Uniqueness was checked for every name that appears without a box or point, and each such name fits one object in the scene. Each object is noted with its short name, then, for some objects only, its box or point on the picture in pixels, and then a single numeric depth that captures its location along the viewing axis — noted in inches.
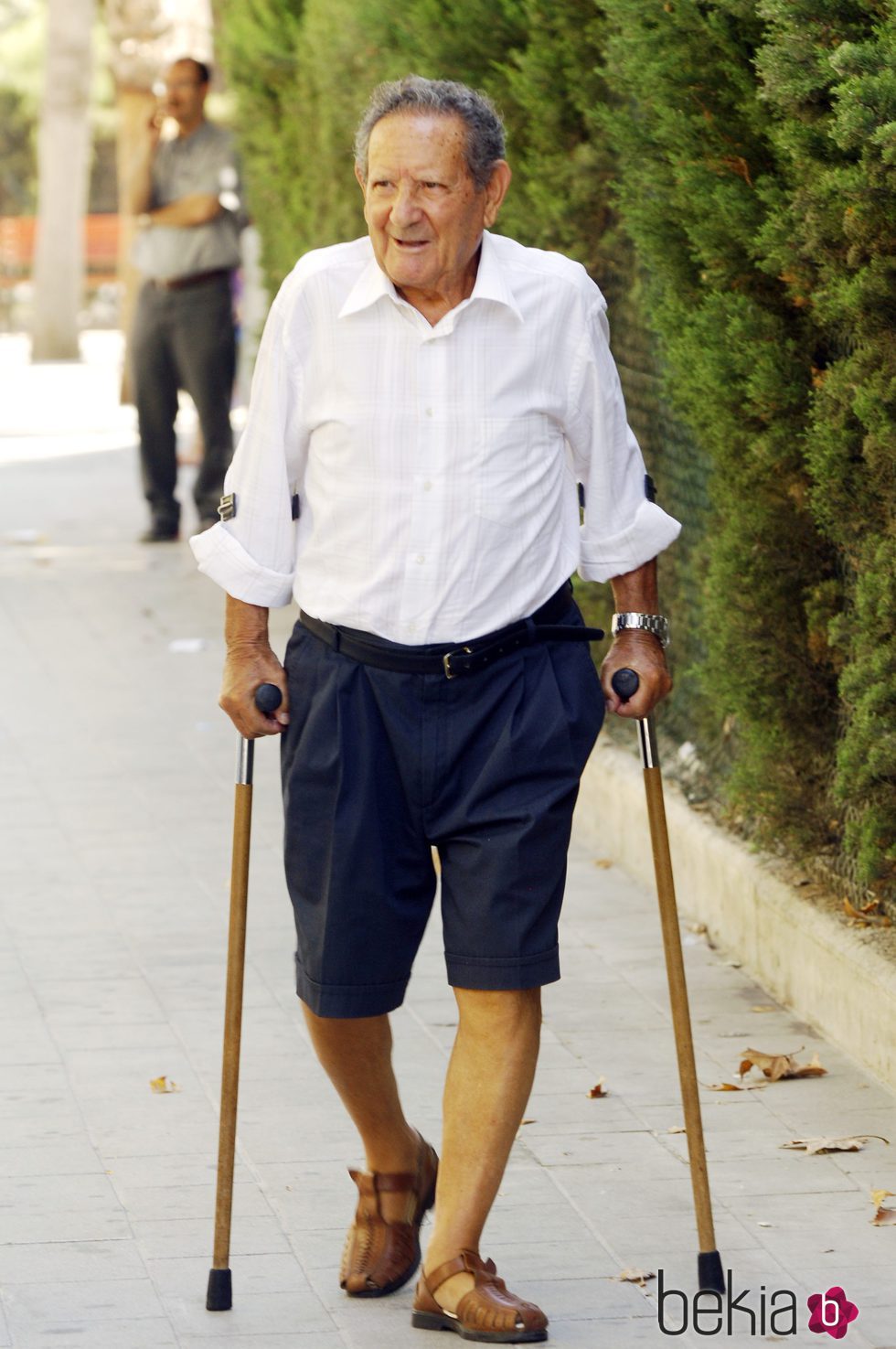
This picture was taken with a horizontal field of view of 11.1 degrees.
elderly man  305.2
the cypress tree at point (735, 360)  416.3
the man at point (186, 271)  978.3
